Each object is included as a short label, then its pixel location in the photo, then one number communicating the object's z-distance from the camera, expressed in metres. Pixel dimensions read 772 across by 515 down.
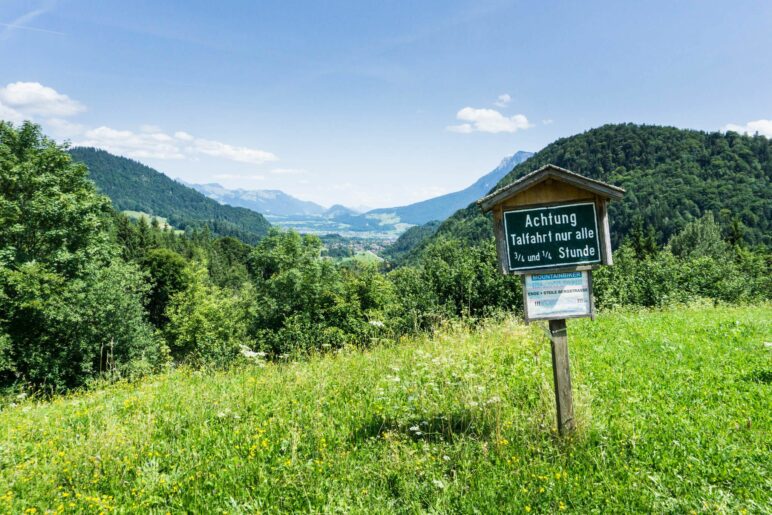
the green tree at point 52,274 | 18.38
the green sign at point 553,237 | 4.45
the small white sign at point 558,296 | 4.45
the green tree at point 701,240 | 57.38
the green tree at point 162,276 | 50.56
